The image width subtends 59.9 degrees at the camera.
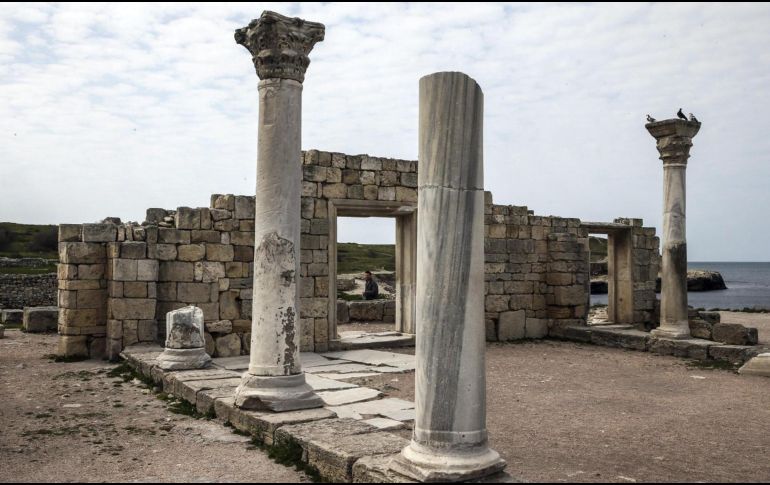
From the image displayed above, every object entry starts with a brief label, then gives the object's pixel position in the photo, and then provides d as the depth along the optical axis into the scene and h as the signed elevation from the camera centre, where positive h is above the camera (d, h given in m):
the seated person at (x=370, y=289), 17.97 -0.33
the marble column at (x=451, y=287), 4.25 -0.06
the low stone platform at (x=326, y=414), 4.89 -1.34
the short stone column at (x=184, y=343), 9.02 -0.93
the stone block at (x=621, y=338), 13.02 -1.20
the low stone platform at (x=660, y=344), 11.26 -1.23
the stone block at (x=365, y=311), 17.03 -0.87
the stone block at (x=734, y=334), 12.44 -1.04
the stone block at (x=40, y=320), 15.34 -1.04
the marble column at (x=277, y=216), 6.78 +0.63
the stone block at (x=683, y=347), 11.87 -1.26
